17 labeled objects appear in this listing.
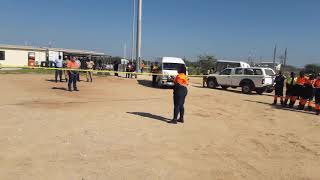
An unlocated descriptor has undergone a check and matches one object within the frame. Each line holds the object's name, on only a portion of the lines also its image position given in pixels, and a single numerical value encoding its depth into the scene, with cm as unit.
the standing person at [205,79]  1815
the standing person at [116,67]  2134
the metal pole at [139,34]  1899
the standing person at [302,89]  1076
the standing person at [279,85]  1130
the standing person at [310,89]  1063
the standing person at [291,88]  1106
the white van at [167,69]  1572
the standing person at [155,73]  1665
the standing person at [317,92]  1008
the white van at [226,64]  2271
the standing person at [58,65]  1456
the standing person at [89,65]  1662
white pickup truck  1537
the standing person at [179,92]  716
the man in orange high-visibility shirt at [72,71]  1155
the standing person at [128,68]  2042
